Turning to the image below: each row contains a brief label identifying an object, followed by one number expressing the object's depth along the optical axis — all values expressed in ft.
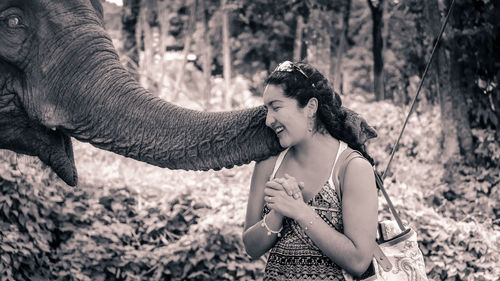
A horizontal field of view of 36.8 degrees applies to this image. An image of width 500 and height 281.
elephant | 9.86
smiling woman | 9.37
